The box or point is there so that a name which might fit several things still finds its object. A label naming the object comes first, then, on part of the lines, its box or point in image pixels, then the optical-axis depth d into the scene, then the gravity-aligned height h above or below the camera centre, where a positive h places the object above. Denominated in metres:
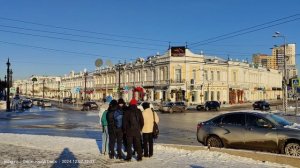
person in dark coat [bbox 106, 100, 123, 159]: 7.90 -1.08
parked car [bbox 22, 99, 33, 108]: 48.30 -1.71
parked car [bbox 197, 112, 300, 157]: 8.27 -1.27
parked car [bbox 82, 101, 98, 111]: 41.98 -1.88
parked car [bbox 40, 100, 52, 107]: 51.59 -1.91
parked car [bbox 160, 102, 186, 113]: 35.77 -1.75
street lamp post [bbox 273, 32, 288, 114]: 30.49 +0.25
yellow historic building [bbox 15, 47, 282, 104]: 52.73 +3.40
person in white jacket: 8.01 -1.04
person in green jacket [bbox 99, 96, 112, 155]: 8.48 -1.15
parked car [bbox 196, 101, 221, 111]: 39.43 -1.78
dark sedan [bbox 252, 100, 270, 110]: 39.41 -1.65
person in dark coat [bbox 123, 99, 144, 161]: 7.62 -0.94
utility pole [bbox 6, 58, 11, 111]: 36.40 -0.93
